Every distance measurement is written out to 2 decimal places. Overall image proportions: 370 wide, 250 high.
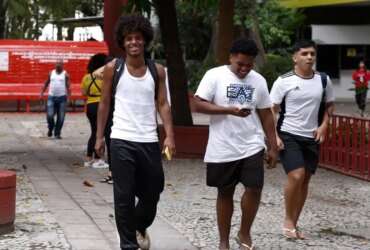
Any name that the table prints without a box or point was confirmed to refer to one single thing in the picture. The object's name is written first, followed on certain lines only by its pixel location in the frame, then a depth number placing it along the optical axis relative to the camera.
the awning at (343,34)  35.81
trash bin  7.16
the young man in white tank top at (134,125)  6.23
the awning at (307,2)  31.12
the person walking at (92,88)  11.84
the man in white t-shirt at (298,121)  7.51
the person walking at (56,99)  18.17
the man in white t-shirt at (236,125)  6.57
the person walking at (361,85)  26.42
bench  26.72
